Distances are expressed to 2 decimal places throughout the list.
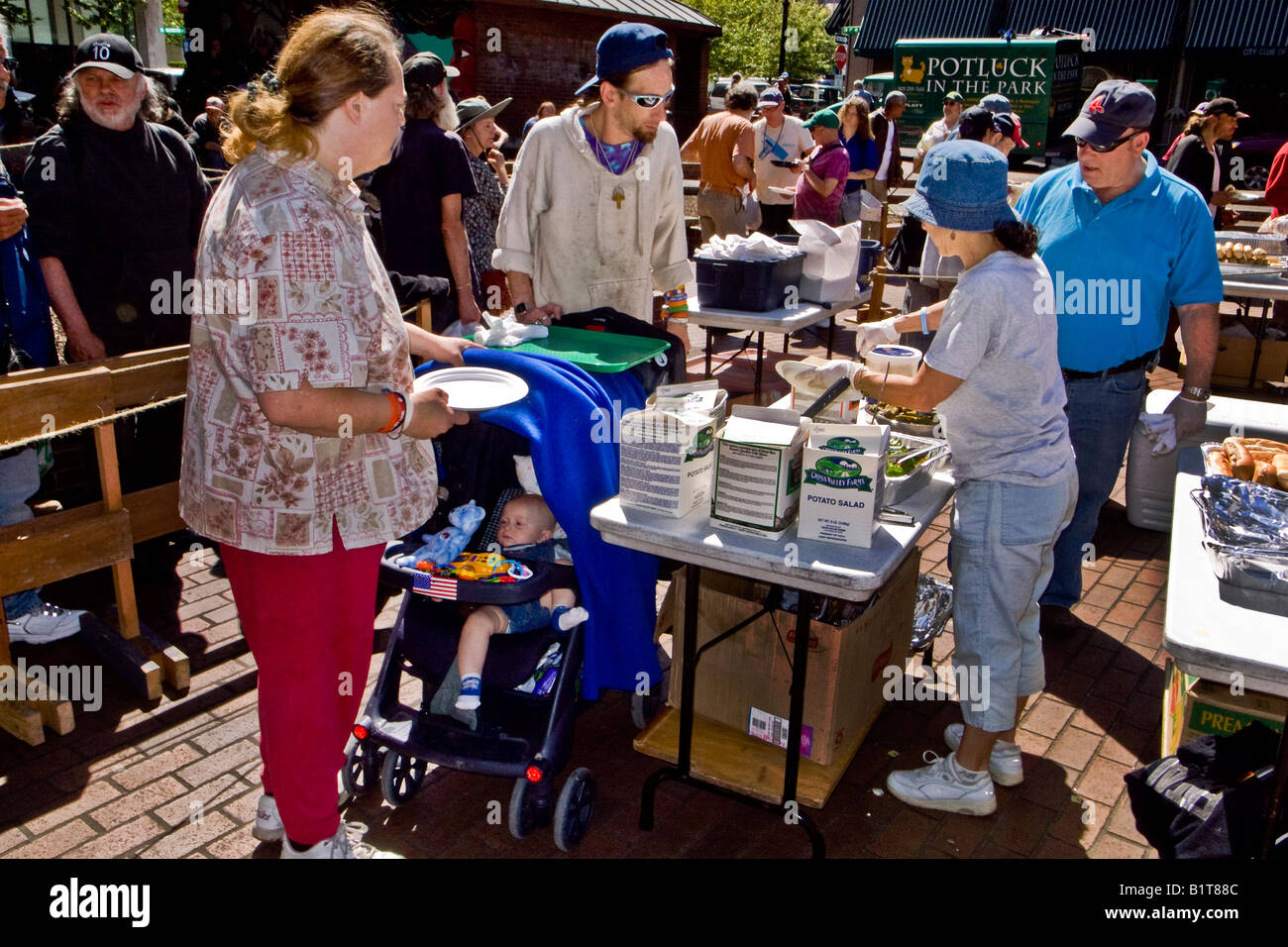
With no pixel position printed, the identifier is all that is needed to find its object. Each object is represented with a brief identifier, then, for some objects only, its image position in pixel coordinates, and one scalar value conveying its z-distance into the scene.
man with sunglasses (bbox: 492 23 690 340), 3.64
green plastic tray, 3.20
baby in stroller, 2.95
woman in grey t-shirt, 2.61
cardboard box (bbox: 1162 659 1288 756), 2.84
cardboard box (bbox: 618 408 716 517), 2.65
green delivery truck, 14.53
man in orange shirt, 8.62
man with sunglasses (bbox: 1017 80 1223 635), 3.61
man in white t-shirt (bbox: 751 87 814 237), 10.05
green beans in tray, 3.39
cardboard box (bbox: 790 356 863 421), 2.86
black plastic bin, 5.35
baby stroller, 2.84
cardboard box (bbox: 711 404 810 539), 2.57
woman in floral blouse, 2.08
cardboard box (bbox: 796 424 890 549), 2.51
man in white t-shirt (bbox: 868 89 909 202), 10.84
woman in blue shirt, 9.93
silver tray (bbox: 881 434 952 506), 2.87
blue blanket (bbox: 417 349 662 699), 2.85
